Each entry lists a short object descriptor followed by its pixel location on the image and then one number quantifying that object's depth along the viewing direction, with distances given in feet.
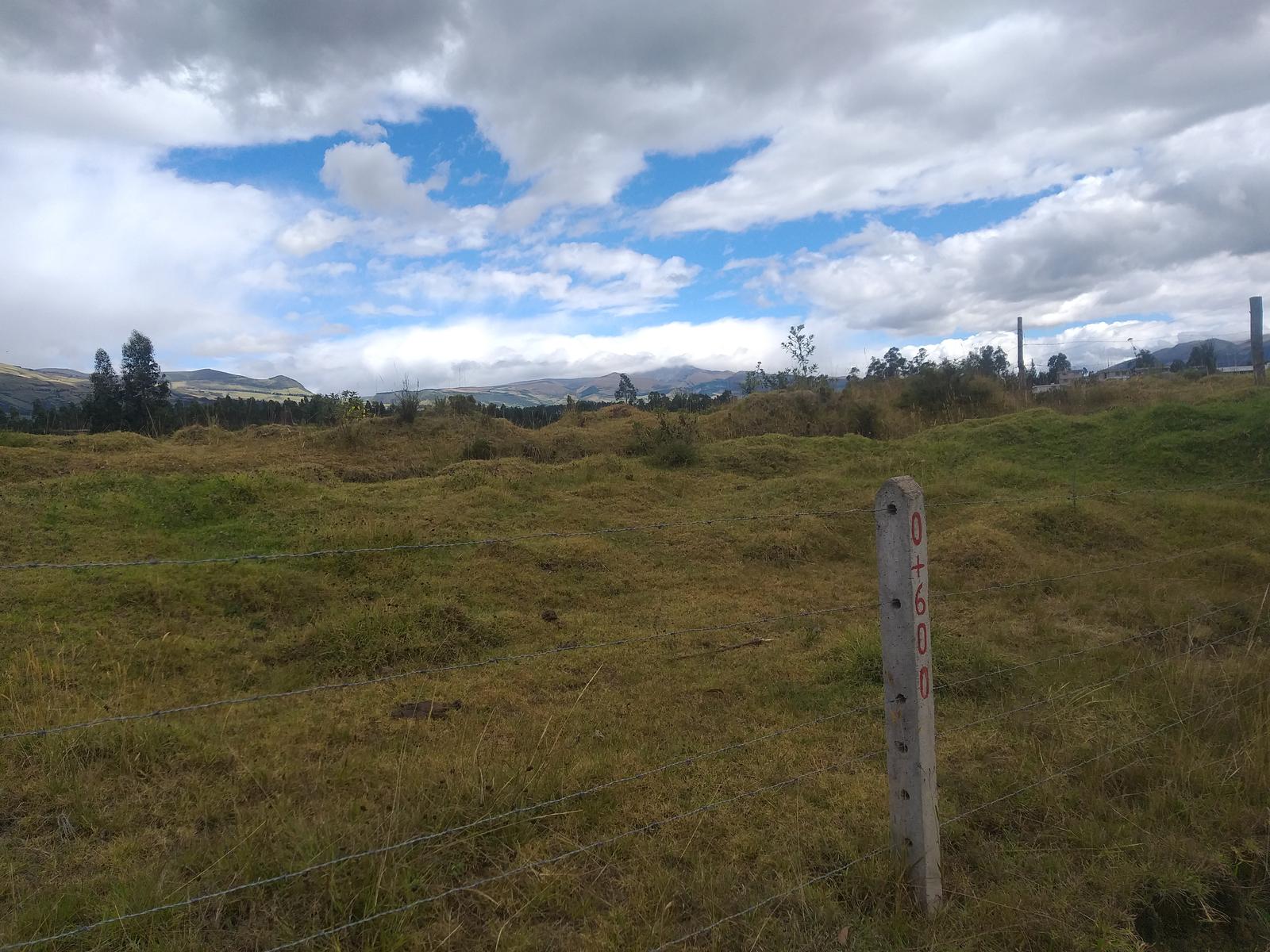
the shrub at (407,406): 49.49
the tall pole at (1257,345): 41.70
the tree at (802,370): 62.80
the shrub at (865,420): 52.75
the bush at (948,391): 55.57
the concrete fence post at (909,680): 7.32
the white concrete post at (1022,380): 59.57
